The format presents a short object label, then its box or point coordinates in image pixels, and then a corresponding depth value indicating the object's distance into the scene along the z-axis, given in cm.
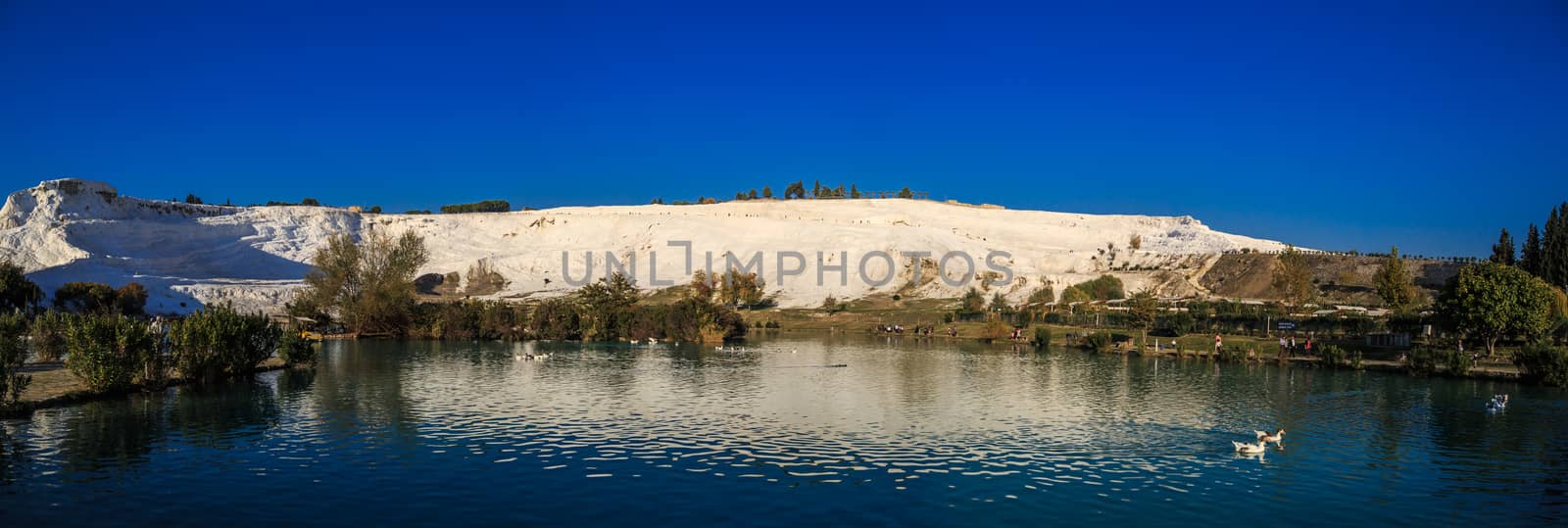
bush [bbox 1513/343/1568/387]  3866
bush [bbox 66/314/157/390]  3038
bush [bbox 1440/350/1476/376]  4241
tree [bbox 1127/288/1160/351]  6636
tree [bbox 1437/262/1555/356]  4462
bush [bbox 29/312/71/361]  3903
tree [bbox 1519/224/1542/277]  7025
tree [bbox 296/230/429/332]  7181
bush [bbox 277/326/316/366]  4322
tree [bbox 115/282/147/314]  7056
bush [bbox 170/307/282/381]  3531
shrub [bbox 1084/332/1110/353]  5912
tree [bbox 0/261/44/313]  6228
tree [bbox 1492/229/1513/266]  7694
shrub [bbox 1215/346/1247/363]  5130
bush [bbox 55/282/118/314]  6800
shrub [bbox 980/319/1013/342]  6931
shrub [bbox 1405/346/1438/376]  4391
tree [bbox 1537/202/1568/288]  6688
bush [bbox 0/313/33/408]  2673
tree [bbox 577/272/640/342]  7075
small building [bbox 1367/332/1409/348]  5181
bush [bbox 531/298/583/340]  7100
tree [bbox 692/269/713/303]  9344
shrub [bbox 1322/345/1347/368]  4803
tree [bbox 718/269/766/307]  9531
